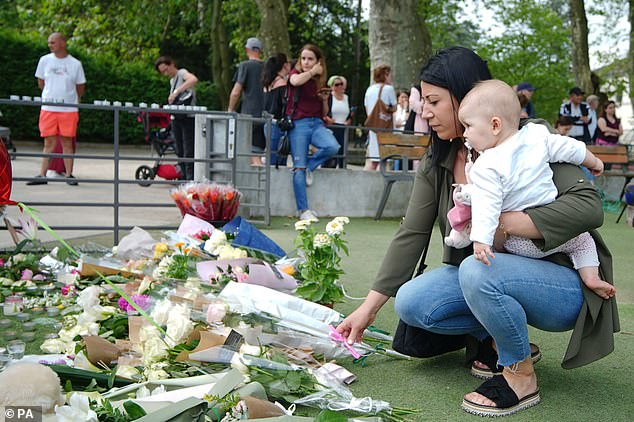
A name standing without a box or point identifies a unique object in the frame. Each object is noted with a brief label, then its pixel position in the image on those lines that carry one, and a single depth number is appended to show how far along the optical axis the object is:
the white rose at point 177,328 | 3.08
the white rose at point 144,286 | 3.96
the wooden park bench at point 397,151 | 9.36
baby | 2.65
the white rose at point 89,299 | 3.75
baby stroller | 11.16
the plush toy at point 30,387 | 2.24
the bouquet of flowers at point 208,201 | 5.91
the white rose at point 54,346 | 3.31
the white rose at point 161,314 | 3.31
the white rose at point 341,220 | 4.23
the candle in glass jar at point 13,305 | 4.12
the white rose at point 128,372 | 2.86
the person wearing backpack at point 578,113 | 13.71
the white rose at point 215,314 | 3.35
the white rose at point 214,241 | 4.86
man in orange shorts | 9.97
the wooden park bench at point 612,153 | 11.78
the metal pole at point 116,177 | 6.30
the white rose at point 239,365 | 2.83
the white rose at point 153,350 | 2.97
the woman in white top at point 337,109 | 11.73
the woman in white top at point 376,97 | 11.30
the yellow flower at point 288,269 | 4.76
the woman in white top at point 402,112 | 12.27
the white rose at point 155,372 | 2.79
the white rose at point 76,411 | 2.20
